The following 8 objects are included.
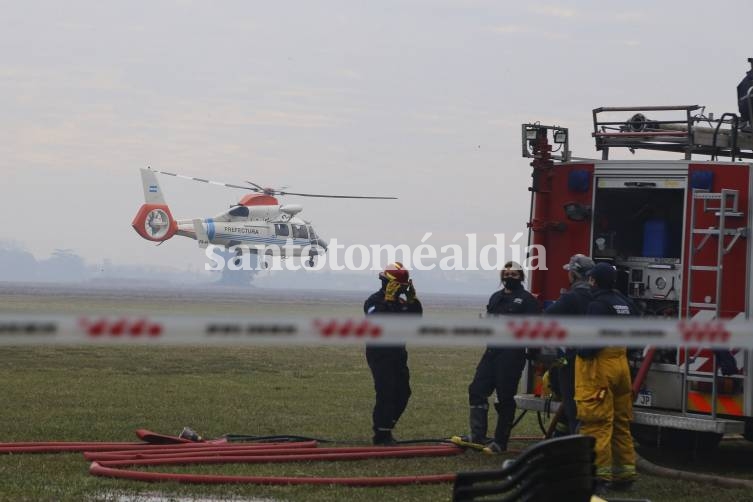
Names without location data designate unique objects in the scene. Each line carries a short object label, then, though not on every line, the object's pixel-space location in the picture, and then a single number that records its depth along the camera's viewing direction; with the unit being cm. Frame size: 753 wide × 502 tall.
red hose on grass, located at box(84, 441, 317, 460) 1873
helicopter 14050
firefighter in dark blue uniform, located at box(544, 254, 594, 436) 1900
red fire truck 1978
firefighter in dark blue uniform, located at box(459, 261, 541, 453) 2173
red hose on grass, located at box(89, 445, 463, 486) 1681
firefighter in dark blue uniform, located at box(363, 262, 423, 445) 2281
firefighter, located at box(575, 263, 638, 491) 1784
